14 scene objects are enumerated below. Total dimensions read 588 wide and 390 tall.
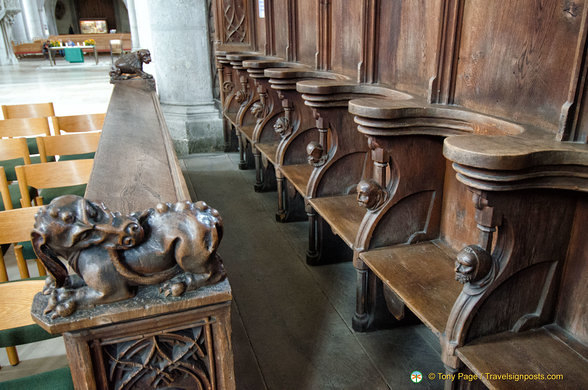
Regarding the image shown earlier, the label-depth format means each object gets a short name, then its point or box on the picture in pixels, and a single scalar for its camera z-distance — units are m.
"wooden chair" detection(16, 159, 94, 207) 2.40
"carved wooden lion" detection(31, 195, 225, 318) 0.85
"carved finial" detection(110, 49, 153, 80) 4.25
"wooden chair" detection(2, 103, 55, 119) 4.21
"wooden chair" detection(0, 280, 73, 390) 1.28
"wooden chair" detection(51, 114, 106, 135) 3.79
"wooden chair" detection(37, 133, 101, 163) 3.14
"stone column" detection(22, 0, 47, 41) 22.69
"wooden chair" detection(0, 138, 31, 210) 2.95
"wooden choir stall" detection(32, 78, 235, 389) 0.87
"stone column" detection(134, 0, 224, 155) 5.31
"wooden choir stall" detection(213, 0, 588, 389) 1.30
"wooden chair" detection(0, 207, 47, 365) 1.75
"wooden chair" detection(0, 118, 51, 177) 3.63
